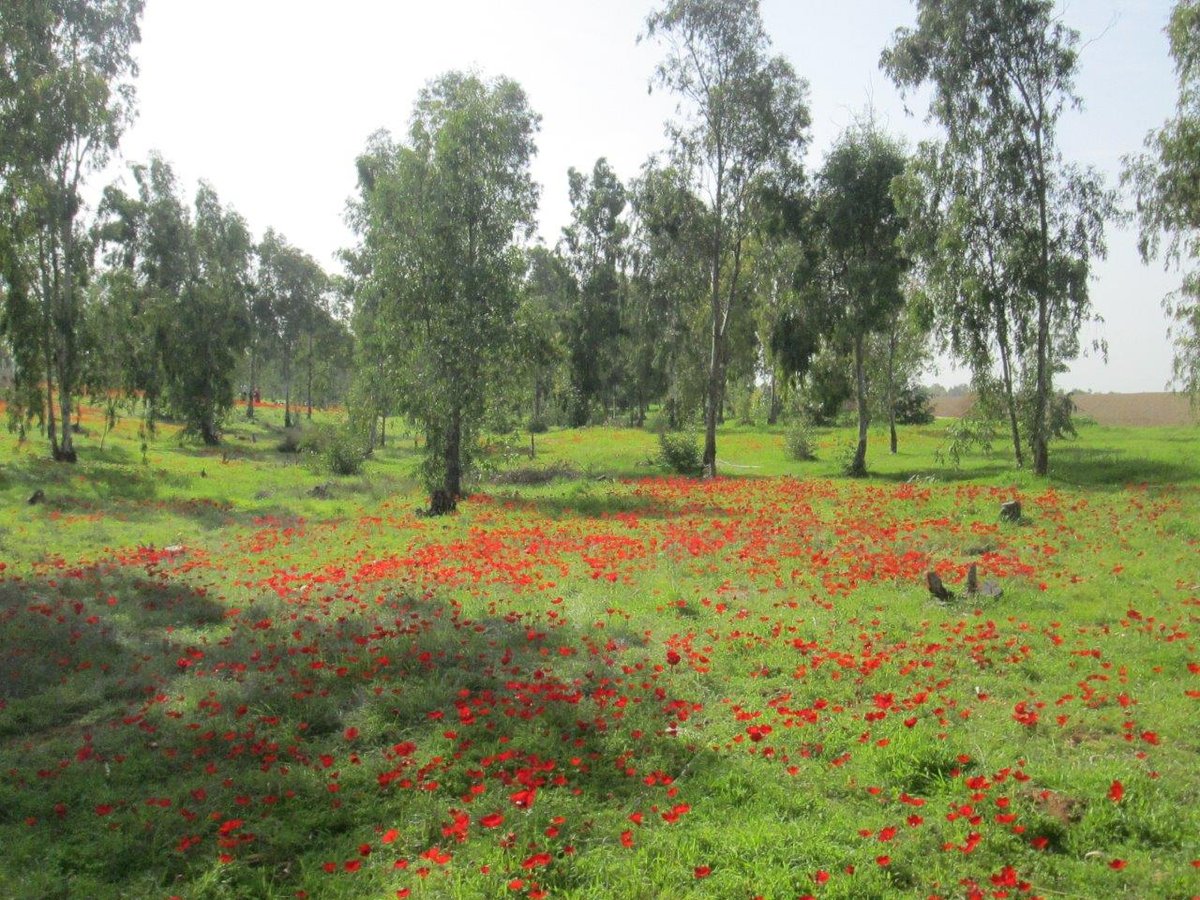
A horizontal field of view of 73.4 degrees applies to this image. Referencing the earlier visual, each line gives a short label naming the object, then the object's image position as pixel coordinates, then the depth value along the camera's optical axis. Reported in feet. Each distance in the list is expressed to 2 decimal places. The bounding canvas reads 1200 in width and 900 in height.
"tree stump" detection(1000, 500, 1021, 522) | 58.34
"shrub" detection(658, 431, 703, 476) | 117.39
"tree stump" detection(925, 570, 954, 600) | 37.01
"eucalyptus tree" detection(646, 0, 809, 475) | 106.32
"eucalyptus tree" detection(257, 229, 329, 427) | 216.33
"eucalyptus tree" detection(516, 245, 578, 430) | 84.94
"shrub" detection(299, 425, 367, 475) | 118.73
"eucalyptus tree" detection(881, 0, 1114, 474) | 89.86
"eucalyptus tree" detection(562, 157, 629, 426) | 187.52
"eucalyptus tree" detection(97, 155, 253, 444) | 142.72
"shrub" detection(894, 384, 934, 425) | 206.80
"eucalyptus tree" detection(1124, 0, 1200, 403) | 78.07
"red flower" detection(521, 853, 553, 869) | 16.16
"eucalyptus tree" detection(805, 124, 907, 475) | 102.42
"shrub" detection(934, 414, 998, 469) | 99.50
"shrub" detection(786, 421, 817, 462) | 131.44
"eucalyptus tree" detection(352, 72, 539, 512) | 79.92
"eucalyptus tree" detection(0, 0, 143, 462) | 87.30
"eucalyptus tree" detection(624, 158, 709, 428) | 115.14
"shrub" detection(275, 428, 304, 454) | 160.15
